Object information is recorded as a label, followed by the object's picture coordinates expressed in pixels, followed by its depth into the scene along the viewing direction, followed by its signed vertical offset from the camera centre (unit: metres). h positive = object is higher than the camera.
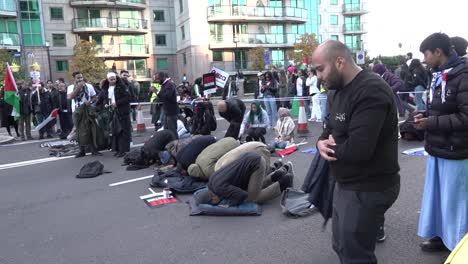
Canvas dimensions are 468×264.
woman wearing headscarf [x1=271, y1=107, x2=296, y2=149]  9.26 -1.07
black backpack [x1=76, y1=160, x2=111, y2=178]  7.56 -1.50
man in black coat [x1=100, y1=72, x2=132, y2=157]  9.34 -0.45
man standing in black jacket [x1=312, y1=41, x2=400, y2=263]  2.25 -0.42
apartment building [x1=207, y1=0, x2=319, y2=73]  42.25 +6.30
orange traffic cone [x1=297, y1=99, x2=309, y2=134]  11.16 -1.08
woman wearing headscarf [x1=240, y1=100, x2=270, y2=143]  9.42 -0.90
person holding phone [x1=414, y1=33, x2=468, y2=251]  3.15 -0.50
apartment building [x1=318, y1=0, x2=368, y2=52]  58.81 +9.25
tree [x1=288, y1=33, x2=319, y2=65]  44.06 +3.98
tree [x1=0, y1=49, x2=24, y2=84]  27.92 +2.59
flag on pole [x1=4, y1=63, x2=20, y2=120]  13.10 +0.13
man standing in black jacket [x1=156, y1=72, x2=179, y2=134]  9.38 -0.25
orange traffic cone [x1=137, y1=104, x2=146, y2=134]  13.73 -1.12
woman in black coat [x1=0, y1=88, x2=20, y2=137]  14.02 -0.70
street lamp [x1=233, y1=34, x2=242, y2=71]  42.84 +4.77
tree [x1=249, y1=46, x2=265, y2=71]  41.06 +2.83
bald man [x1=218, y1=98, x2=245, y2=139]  8.74 -0.60
